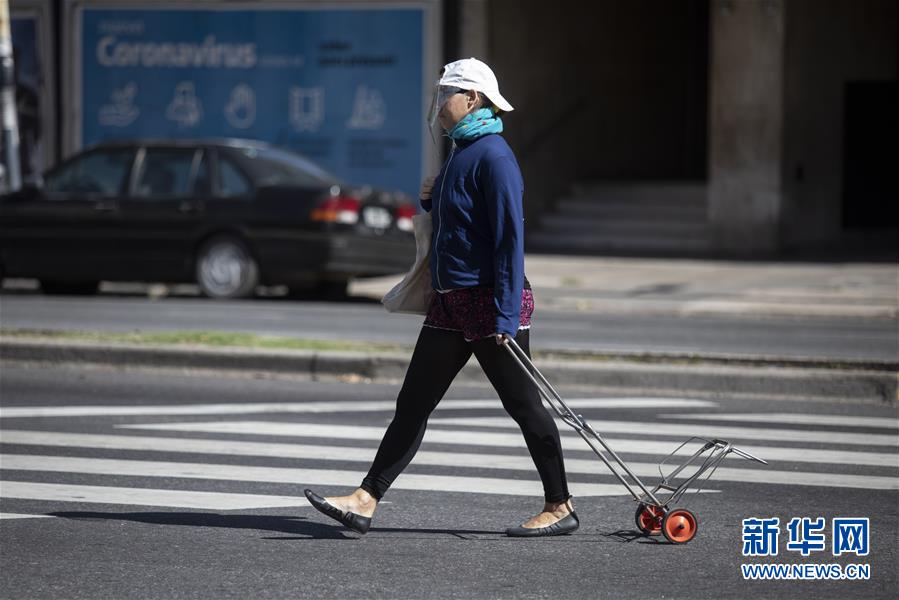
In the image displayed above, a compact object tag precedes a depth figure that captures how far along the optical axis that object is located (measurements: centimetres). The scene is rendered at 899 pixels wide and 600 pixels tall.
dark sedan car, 3278
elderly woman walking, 1156
